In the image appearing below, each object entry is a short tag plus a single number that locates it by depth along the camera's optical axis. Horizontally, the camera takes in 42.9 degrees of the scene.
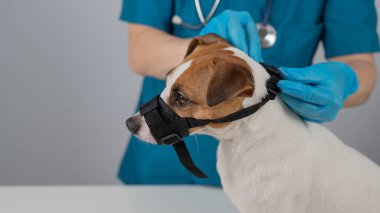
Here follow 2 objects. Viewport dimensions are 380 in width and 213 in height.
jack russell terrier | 0.84
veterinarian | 1.25
